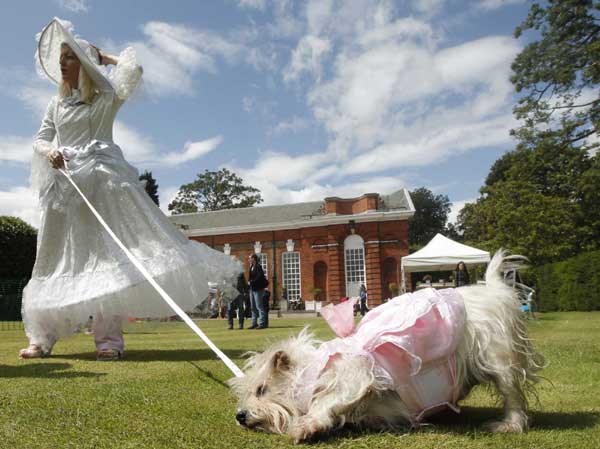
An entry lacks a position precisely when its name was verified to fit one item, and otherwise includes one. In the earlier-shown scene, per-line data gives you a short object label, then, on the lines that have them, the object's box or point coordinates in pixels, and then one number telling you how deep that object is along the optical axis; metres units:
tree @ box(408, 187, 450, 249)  74.62
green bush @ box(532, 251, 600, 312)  21.45
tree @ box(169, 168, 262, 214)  57.69
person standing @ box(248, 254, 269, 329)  14.31
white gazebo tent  16.80
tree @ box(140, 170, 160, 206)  49.02
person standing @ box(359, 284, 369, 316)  26.42
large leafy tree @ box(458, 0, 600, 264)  23.84
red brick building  37.03
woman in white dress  5.15
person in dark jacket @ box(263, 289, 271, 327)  14.65
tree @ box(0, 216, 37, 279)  24.22
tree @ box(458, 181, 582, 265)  31.02
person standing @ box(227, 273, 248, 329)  14.29
